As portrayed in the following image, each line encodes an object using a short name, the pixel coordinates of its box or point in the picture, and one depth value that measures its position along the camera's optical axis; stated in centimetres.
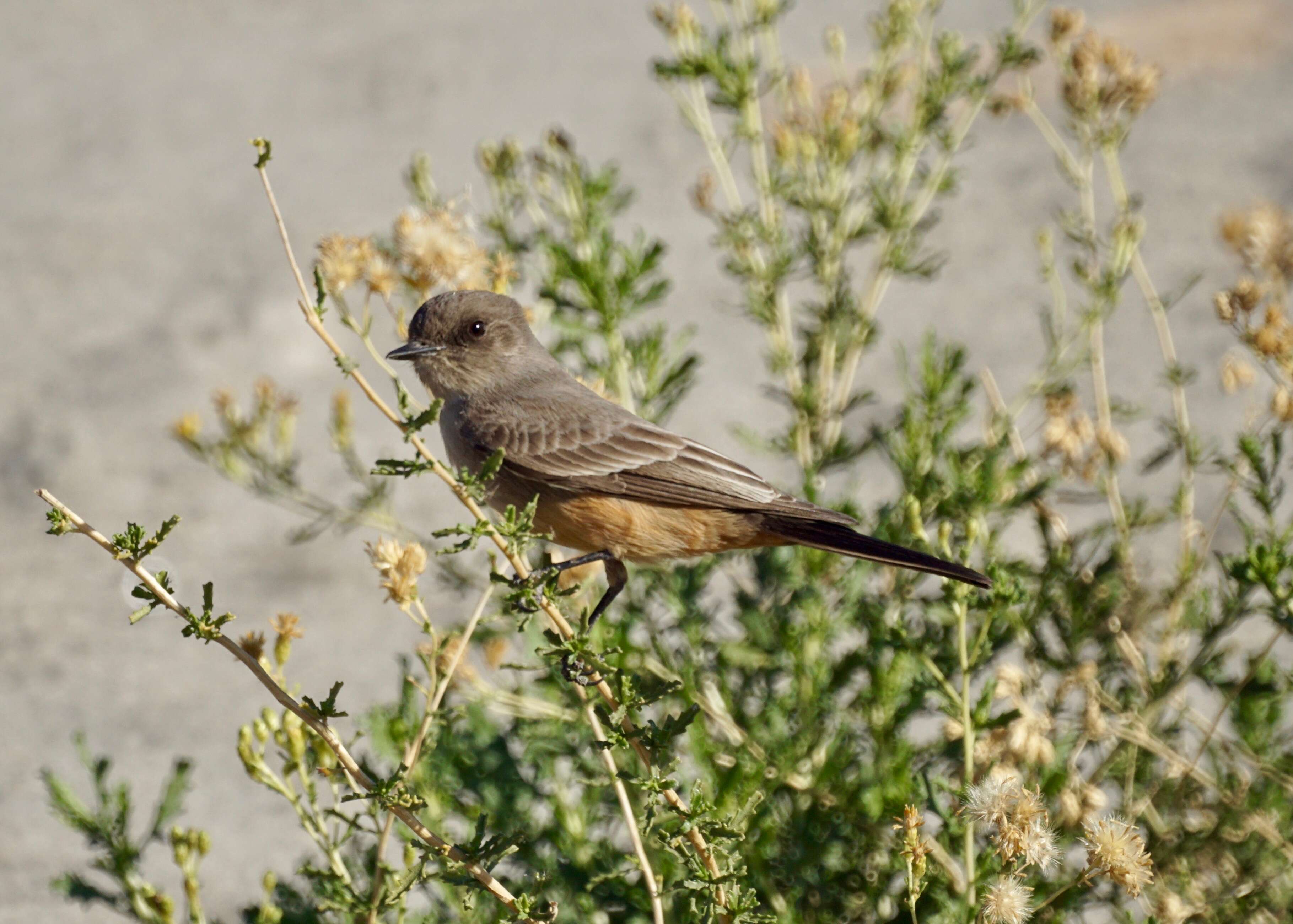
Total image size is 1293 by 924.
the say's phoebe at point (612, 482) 735
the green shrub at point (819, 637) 551
